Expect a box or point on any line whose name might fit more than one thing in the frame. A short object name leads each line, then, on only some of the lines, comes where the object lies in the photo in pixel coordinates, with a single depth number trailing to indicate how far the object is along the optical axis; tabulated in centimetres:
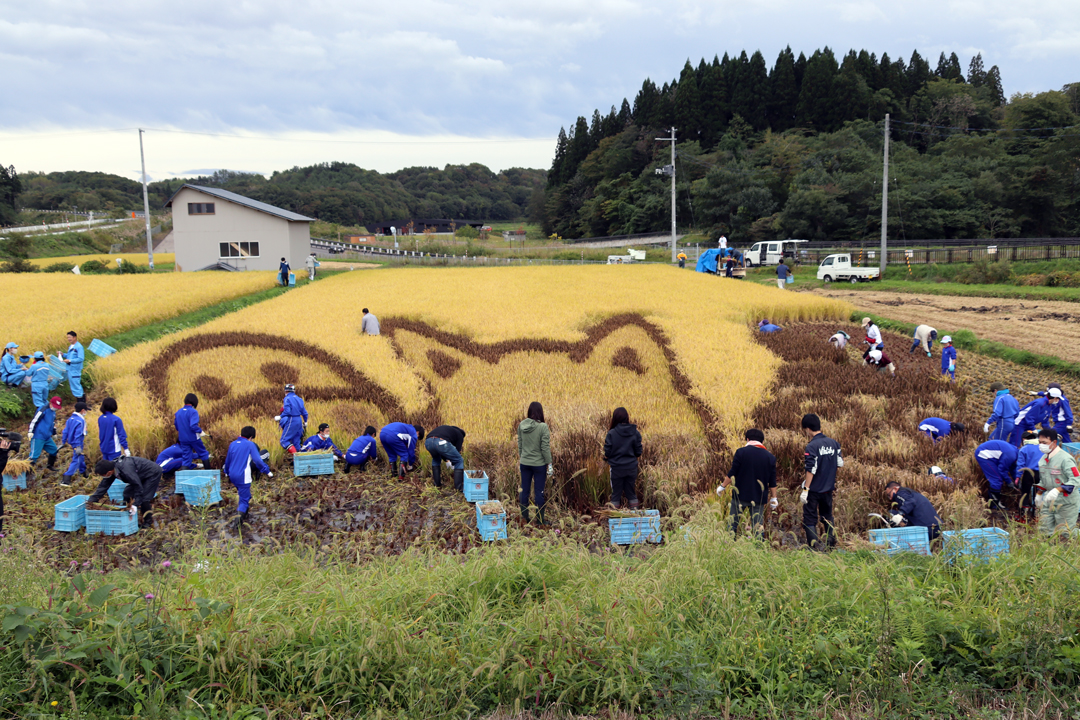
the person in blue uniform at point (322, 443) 907
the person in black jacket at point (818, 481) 663
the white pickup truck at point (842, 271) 3312
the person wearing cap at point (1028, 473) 748
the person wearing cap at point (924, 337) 1458
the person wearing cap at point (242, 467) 757
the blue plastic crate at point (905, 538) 617
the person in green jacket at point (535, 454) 736
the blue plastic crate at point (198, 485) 778
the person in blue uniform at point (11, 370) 1229
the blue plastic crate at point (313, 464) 870
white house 3947
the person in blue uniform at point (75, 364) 1216
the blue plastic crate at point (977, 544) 507
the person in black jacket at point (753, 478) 664
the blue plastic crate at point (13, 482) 852
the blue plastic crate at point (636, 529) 663
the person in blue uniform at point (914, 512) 648
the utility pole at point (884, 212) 3311
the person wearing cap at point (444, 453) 831
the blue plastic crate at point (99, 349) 1513
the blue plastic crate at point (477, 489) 777
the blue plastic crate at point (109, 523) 707
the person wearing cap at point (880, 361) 1273
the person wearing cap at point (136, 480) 725
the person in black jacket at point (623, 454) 742
